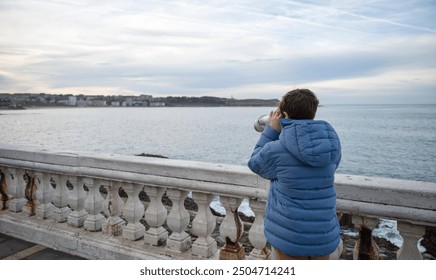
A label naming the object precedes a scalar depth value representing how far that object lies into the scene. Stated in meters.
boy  1.84
